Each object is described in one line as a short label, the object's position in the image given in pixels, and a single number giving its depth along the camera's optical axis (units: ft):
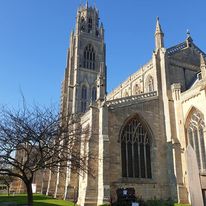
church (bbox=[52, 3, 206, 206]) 69.99
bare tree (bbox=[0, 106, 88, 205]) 42.33
